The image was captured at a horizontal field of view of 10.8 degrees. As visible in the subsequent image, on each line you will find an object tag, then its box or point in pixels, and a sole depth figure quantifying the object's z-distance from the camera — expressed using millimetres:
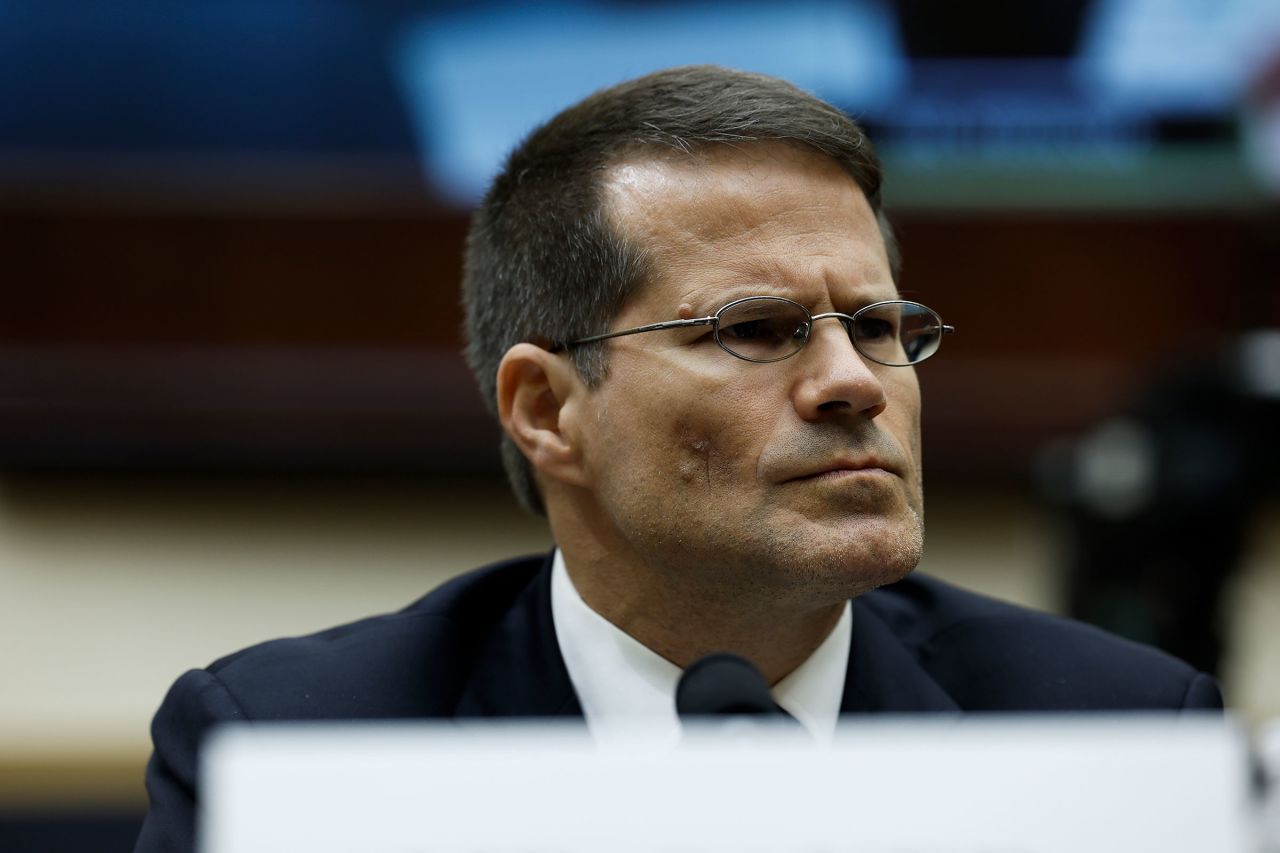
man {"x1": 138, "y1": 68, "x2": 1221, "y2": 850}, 2934
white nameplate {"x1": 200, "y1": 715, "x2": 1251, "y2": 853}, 2657
